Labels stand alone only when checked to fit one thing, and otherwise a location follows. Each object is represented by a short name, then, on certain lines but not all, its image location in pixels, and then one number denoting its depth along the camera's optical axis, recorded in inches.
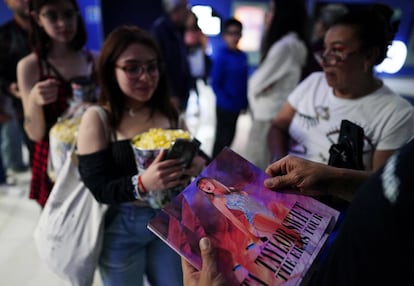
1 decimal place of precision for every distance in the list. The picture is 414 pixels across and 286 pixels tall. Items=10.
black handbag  36.1
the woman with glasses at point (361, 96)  43.3
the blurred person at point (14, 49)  71.6
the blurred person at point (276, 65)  82.8
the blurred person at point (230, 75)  114.0
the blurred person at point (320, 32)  73.0
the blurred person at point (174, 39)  110.0
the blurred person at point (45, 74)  57.1
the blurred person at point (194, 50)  132.0
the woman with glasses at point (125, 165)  42.7
